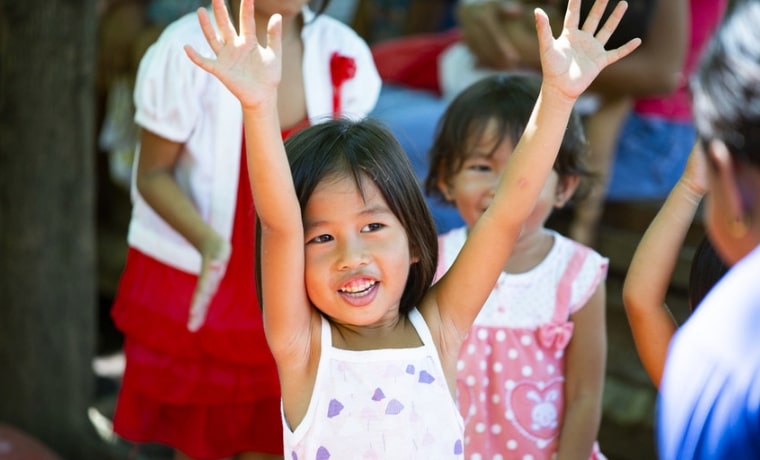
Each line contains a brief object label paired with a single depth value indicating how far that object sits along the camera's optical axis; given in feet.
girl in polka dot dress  14.99
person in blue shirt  8.38
